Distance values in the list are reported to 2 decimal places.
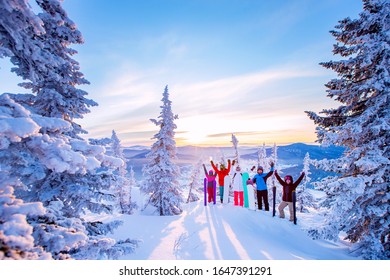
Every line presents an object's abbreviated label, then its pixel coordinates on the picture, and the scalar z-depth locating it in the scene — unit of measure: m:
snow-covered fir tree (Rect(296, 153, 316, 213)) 28.16
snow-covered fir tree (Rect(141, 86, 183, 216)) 17.53
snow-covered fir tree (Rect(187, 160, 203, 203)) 27.83
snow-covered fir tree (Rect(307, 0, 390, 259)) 6.39
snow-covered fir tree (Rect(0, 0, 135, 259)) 2.48
